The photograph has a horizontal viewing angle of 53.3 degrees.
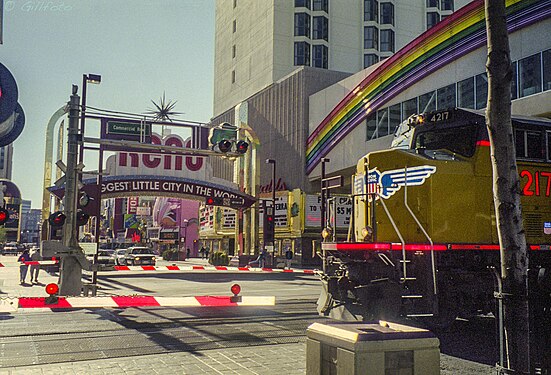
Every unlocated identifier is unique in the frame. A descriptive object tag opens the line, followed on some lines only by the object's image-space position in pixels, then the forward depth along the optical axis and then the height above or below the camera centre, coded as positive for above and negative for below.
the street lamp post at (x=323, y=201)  12.73 +1.04
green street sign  25.44 +5.39
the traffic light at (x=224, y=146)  24.22 +4.38
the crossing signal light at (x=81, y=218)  16.81 +0.81
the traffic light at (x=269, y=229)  39.53 +1.16
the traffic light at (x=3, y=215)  11.22 +0.59
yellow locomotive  10.39 +0.34
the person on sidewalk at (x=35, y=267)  25.66 -1.07
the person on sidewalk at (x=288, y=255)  42.49 -0.80
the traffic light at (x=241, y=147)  24.44 +4.37
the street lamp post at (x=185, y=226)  77.88 +2.67
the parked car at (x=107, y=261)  36.95 -1.13
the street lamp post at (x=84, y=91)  18.30 +5.44
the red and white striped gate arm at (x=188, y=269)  20.12 -0.94
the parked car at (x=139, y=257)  40.62 -0.92
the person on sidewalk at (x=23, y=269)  24.67 -1.12
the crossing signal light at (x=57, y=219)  15.73 +0.72
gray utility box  4.25 -0.85
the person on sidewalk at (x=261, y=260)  38.69 -1.06
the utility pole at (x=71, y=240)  16.67 +0.13
